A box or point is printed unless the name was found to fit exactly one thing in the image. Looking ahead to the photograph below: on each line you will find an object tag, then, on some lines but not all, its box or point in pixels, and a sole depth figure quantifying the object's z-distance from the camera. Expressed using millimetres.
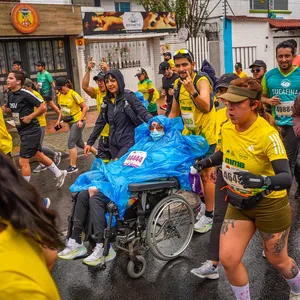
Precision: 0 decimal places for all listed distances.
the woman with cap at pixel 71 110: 7672
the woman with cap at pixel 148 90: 9666
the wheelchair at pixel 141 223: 3693
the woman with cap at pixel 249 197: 2842
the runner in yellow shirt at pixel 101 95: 5449
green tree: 18938
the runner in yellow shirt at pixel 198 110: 4410
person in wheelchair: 3711
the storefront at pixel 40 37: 13180
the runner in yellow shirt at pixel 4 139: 4868
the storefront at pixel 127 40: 15306
